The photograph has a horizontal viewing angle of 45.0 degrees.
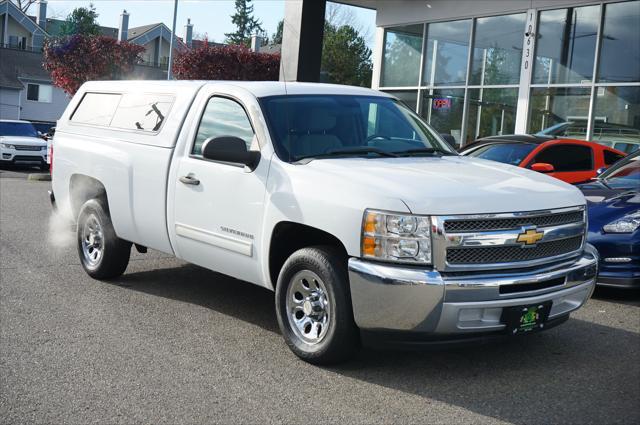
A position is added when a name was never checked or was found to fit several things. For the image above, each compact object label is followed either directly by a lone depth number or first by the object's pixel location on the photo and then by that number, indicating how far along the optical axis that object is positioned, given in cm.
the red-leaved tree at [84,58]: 4044
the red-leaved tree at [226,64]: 3716
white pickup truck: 470
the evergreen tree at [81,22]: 7612
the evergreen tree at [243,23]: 10206
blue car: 734
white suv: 2470
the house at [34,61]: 5394
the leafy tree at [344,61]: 5703
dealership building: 1648
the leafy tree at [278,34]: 9719
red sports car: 1101
